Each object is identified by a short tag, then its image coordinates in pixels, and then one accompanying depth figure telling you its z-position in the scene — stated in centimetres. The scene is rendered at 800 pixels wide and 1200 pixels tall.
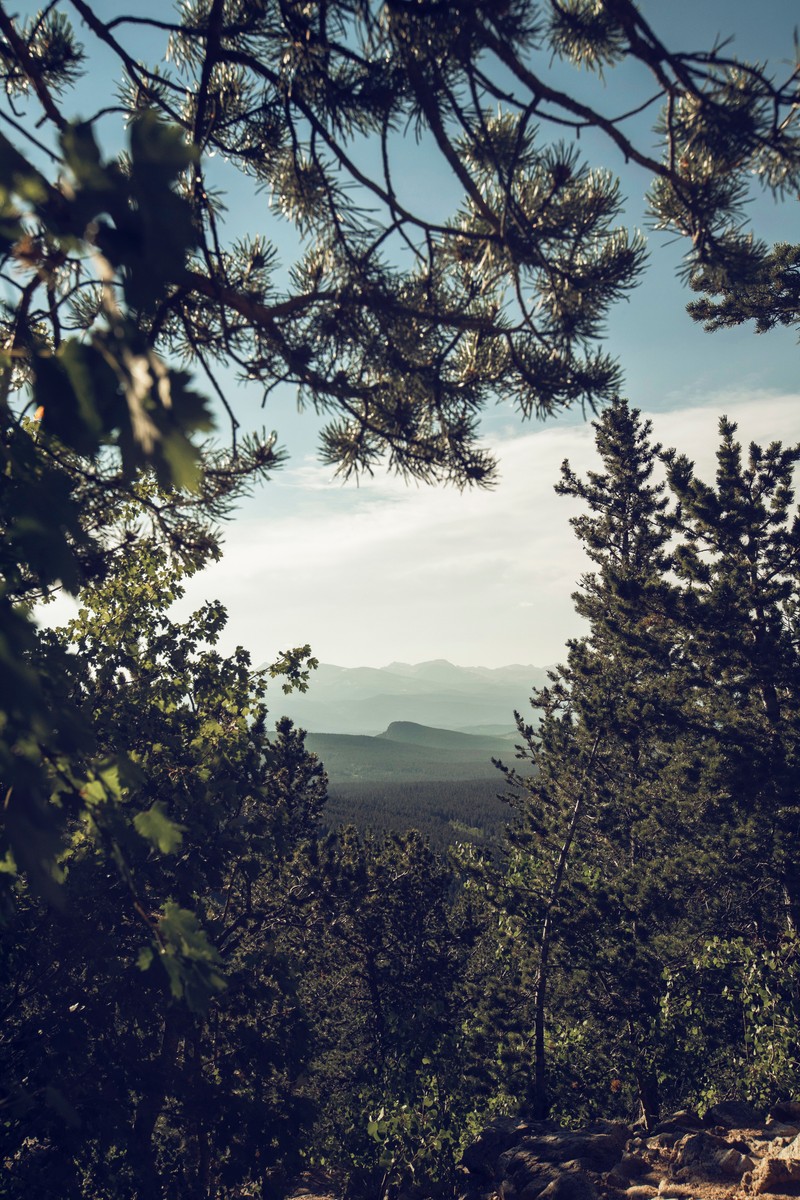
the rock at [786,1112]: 1095
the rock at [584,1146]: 1040
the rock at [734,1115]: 1117
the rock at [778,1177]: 773
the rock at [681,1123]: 1109
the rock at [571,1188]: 886
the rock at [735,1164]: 856
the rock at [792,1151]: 811
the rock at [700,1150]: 914
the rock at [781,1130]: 986
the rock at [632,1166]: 953
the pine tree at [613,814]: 1723
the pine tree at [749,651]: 1552
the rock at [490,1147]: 1232
